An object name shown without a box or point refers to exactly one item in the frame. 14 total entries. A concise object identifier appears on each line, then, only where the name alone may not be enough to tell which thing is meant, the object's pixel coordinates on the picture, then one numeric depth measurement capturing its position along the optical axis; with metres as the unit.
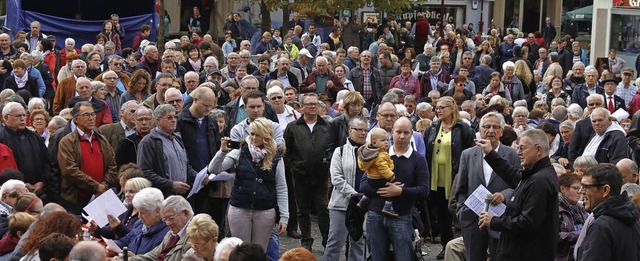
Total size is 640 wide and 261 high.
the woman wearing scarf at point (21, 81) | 18.08
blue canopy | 28.05
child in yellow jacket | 10.27
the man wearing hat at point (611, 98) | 17.55
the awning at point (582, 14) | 39.62
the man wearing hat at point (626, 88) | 19.17
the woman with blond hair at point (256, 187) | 10.76
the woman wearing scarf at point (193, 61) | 20.06
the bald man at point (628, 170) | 10.91
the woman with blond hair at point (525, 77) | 19.98
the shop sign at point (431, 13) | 42.62
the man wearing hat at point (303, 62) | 19.85
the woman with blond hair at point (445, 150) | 12.77
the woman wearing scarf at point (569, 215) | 9.80
